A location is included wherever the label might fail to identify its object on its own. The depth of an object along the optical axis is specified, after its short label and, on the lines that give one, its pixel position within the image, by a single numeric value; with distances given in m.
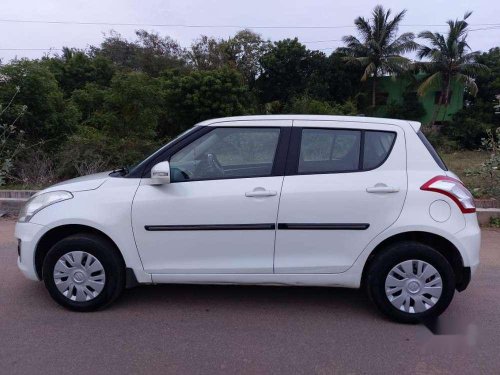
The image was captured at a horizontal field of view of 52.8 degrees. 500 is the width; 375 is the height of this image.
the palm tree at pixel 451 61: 36.50
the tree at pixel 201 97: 27.34
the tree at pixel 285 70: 37.06
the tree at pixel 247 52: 38.75
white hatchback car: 3.98
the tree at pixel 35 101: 11.41
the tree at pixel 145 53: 37.22
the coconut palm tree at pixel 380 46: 37.44
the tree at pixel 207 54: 37.84
